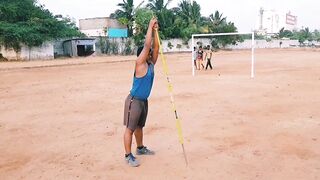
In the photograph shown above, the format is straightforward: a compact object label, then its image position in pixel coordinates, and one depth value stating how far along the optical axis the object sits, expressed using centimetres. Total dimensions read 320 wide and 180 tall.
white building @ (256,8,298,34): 15812
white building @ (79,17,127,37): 5264
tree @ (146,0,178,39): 5011
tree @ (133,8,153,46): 4634
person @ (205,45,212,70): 2065
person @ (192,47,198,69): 2030
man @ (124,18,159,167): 484
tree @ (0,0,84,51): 3225
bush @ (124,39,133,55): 4569
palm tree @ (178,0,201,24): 5656
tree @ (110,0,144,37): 5058
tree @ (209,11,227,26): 6141
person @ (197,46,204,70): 2081
